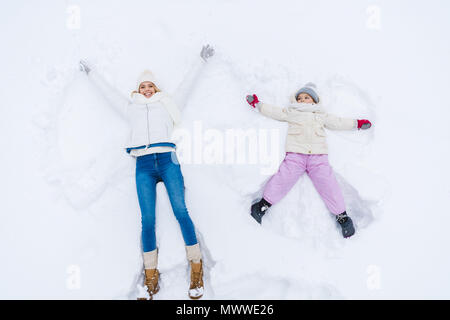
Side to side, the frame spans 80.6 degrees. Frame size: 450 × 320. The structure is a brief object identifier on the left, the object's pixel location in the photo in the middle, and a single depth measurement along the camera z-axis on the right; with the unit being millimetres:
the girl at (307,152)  2332
